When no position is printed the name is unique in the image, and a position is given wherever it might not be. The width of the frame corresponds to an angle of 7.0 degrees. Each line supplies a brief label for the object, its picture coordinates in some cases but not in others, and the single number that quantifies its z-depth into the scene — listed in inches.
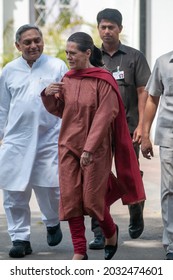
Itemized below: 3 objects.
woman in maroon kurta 401.9
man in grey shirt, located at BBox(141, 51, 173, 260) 427.8
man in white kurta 447.3
